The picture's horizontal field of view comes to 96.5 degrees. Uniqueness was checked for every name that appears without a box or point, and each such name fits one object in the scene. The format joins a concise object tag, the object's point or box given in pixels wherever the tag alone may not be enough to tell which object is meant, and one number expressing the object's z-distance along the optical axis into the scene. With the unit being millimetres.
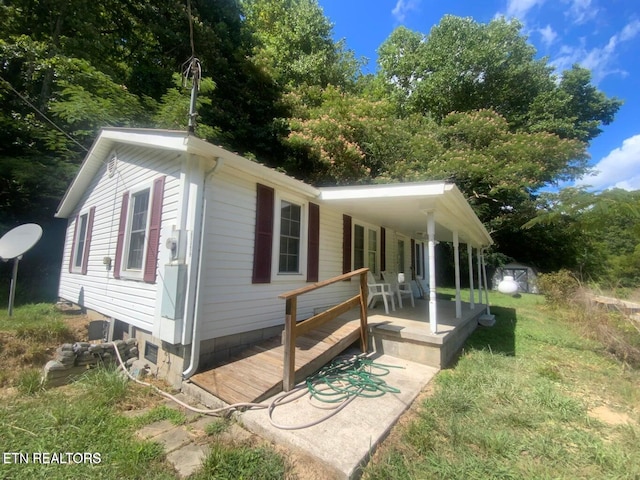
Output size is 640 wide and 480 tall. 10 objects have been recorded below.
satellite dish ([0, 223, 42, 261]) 5910
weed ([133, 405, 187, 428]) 2736
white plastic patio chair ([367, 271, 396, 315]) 6051
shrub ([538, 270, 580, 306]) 9346
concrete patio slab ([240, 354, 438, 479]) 2186
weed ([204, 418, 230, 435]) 2594
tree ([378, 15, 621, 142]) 15695
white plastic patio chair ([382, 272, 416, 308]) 6773
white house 3545
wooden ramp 3078
